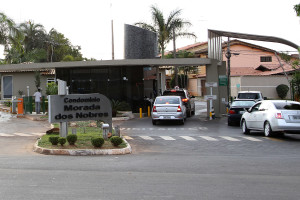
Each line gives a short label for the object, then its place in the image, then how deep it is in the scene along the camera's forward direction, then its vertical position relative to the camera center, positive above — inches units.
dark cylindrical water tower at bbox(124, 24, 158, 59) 1280.8 +160.7
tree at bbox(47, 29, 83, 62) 2212.1 +288.8
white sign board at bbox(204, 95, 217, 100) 1113.9 -3.1
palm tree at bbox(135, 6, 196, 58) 1491.1 +252.6
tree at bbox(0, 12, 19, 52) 1167.0 +191.0
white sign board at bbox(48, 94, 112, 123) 576.7 -14.2
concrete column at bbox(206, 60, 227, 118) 1159.0 +42.5
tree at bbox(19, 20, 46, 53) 2070.3 +303.4
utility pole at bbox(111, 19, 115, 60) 1903.3 +244.8
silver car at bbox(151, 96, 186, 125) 914.7 -29.5
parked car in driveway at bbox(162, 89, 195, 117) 1091.9 +5.8
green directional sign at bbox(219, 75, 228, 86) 1195.3 +43.5
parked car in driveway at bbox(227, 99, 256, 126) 892.6 -30.3
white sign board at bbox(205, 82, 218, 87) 1130.8 +31.0
